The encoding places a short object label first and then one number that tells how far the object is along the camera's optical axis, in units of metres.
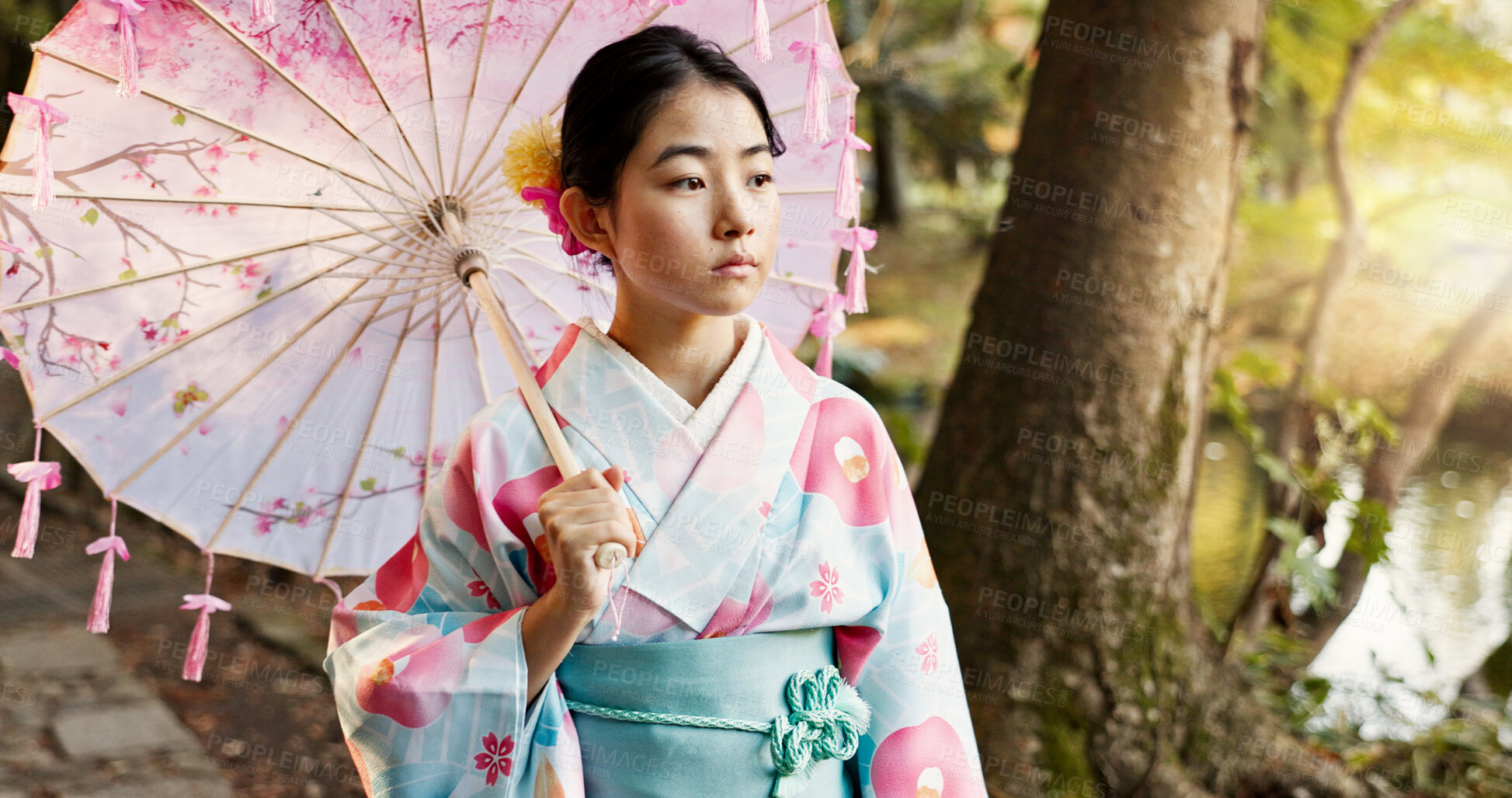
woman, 1.61
